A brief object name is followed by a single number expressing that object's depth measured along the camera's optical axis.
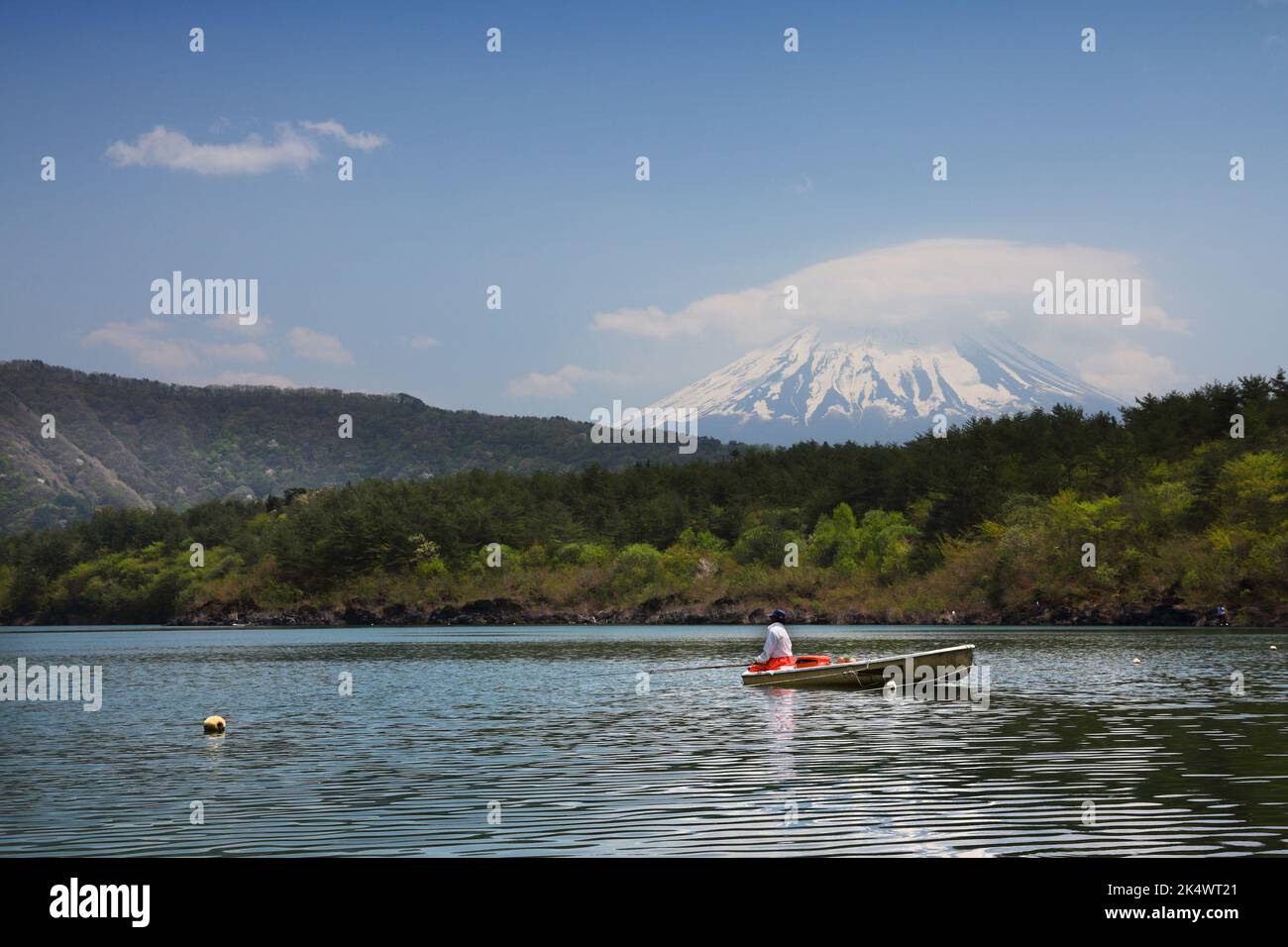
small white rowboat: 40.75
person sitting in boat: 42.50
